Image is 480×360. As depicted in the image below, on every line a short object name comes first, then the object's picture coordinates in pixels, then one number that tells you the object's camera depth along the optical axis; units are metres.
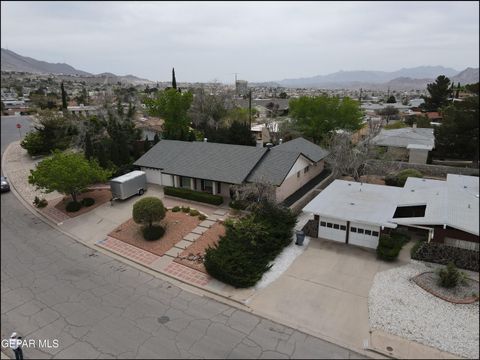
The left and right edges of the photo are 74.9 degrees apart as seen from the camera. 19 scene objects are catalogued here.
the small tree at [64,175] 22.12
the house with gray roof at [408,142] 31.84
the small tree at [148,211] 18.80
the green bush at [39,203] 24.56
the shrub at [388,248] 15.94
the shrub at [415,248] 16.17
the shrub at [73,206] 24.03
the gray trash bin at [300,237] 17.94
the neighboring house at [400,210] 14.84
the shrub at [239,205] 22.29
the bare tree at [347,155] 27.03
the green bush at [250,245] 14.86
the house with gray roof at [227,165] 23.54
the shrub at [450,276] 13.54
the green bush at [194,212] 22.11
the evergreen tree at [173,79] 57.78
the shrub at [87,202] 24.89
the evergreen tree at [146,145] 36.24
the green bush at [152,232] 19.38
